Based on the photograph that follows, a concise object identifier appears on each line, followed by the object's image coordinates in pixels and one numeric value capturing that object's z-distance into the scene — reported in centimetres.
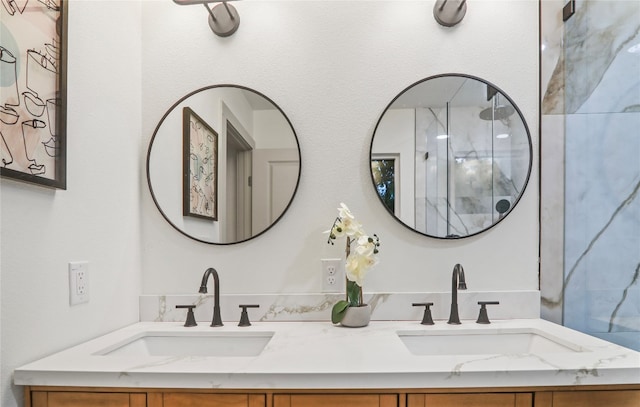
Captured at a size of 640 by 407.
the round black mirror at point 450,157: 155
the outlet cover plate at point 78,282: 115
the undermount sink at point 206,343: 139
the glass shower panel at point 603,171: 127
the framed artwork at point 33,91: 93
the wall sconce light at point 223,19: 157
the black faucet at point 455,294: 142
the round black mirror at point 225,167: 156
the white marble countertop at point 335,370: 96
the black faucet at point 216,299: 143
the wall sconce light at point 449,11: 155
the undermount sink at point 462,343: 139
